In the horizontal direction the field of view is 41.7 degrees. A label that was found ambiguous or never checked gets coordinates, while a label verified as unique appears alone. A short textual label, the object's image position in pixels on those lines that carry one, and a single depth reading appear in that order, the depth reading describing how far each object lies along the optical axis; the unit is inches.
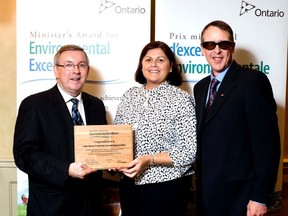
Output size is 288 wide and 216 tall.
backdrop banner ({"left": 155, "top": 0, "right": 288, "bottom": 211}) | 119.5
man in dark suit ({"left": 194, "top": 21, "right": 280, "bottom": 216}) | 77.3
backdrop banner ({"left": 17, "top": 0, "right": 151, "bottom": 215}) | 116.3
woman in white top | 88.0
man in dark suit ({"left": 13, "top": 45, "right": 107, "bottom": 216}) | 80.1
